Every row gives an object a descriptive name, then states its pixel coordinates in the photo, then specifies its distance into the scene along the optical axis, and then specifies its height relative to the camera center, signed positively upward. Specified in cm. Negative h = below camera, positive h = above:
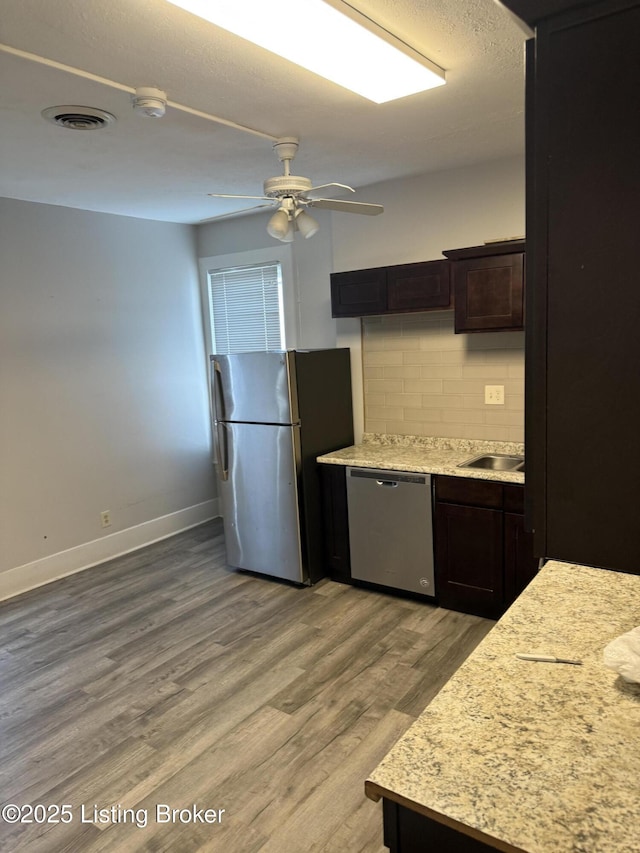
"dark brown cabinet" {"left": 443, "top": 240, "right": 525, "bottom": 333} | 315 +32
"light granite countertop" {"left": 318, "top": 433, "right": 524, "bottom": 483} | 326 -67
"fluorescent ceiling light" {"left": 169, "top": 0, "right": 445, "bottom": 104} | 162 +97
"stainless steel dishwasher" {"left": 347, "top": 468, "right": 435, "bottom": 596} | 343 -107
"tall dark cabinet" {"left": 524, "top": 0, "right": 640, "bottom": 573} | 79 +9
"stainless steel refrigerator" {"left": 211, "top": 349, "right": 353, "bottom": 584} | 371 -59
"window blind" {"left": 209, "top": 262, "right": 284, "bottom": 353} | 481 +41
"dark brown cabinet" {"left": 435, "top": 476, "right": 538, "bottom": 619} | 310 -109
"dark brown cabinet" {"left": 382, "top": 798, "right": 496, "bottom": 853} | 89 -76
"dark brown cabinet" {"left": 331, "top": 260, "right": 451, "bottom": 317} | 353 +38
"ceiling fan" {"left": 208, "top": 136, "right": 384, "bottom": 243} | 269 +71
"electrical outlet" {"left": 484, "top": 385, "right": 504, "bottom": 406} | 364 -31
